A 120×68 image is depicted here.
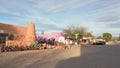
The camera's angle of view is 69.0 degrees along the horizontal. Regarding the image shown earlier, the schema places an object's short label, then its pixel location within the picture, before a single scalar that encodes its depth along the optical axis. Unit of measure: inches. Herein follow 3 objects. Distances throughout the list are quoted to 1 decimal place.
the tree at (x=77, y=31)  1120.1
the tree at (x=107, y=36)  1838.7
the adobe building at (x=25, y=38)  376.6
